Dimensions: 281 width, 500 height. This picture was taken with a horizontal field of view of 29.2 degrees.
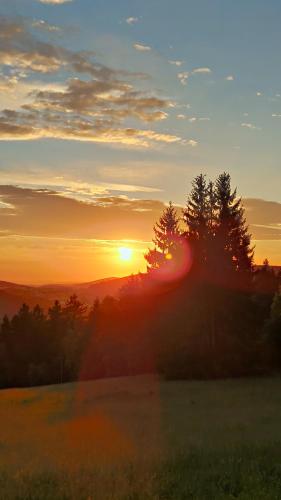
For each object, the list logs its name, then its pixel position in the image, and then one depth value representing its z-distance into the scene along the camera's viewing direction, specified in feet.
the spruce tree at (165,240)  178.19
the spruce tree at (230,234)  149.28
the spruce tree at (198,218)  156.15
